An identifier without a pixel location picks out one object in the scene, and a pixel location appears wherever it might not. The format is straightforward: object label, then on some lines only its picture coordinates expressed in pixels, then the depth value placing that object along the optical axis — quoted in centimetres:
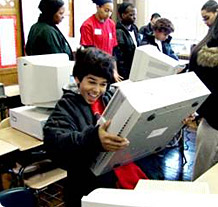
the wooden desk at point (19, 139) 214
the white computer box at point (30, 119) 222
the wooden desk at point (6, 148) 204
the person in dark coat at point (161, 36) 383
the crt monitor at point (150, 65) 220
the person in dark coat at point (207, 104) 173
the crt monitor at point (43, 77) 219
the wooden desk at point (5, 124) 245
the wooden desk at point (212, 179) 133
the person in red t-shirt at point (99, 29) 331
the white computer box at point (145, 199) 66
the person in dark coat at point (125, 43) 369
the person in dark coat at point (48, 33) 294
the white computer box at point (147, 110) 94
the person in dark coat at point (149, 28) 505
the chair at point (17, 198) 141
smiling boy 119
